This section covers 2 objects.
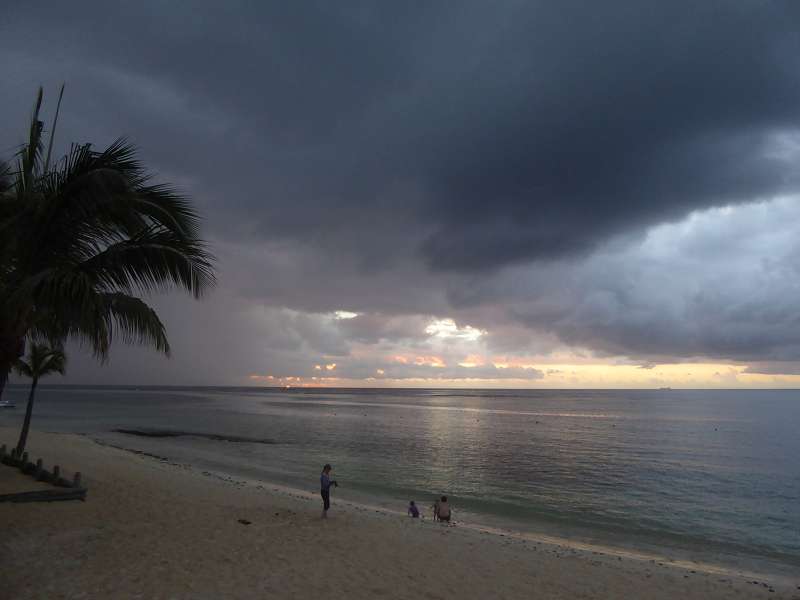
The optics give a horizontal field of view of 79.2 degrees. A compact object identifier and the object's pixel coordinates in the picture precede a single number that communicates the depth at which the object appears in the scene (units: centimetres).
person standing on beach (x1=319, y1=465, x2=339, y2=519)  1710
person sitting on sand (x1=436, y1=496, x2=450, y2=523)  2120
